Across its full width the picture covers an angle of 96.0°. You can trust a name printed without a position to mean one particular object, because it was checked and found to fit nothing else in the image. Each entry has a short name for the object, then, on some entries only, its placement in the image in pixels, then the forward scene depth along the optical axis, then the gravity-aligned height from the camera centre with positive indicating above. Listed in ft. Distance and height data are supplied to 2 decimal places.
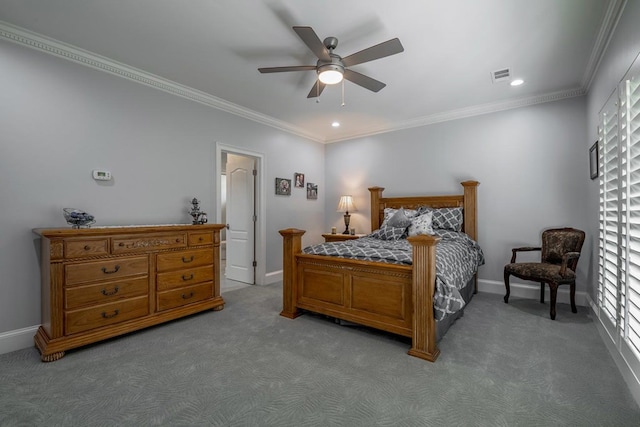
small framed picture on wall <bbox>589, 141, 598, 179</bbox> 9.64 +1.86
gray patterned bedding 7.40 -1.36
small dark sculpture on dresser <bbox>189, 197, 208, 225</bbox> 11.12 -0.02
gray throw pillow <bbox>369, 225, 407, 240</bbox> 12.97 -0.88
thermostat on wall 9.36 +1.27
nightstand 15.43 -1.29
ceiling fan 6.95 +4.12
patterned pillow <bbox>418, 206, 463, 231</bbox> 13.16 -0.23
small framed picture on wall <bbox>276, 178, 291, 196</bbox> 15.71 +1.49
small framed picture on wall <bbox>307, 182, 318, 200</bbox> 17.71 +1.40
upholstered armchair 9.88 -1.91
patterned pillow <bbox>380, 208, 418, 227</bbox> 13.80 +0.03
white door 15.25 -0.29
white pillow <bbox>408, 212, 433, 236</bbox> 12.50 -0.50
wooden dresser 7.54 -2.02
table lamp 16.83 +0.38
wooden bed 7.45 -2.37
